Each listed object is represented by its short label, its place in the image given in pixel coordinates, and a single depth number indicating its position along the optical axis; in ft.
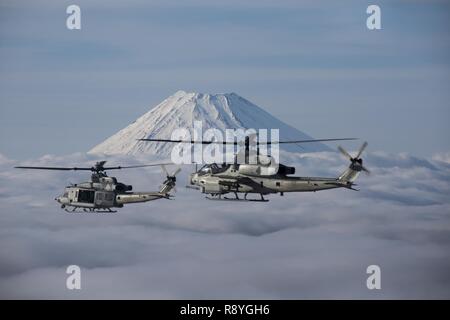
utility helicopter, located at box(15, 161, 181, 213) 369.30
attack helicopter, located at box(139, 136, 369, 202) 333.21
